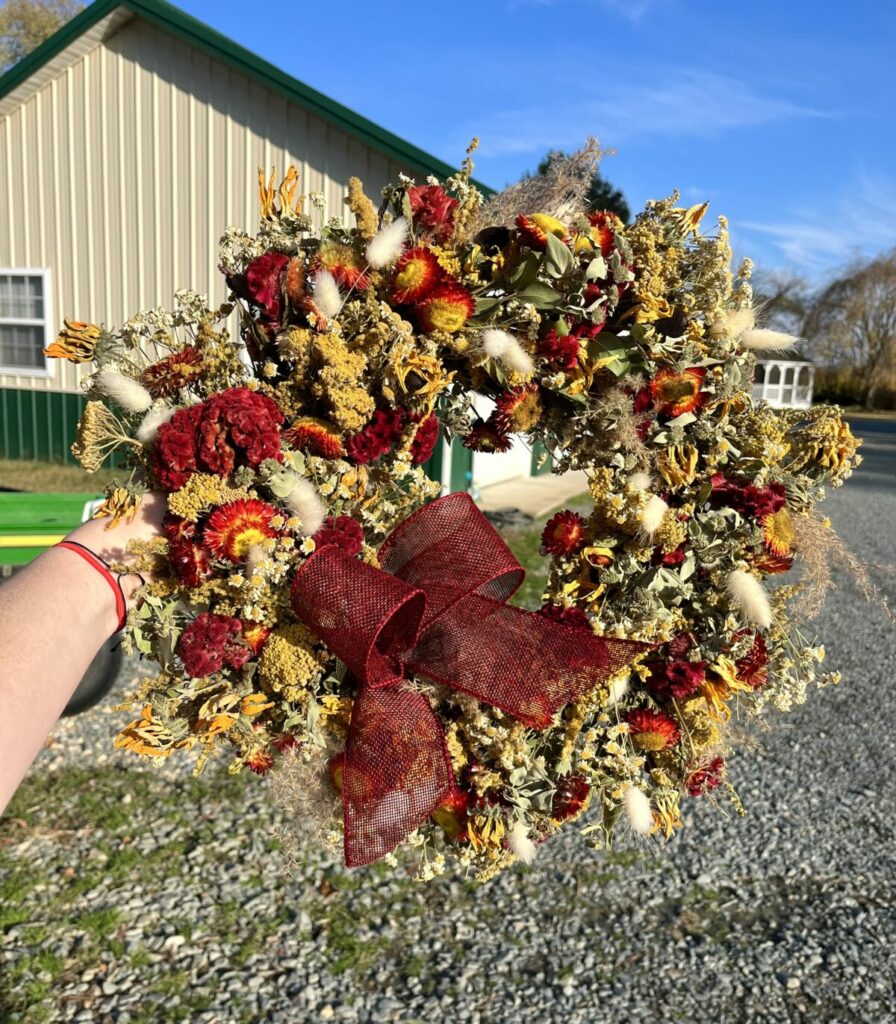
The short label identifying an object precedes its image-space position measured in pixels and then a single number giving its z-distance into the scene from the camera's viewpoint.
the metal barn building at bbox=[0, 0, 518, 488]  8.23
